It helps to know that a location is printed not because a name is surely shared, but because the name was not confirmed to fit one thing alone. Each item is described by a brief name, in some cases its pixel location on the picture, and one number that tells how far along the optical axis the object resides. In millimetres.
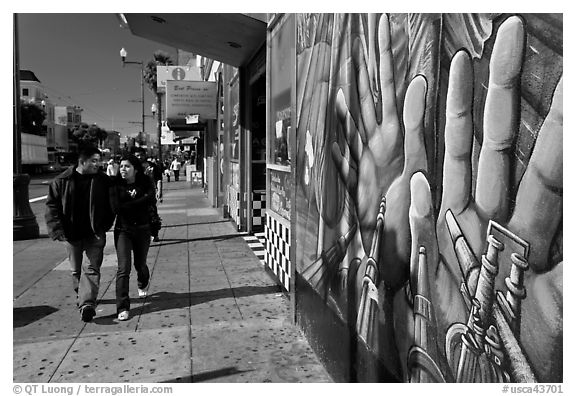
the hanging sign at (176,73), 20328
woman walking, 5104
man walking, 4887
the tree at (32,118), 64875
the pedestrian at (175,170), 33688
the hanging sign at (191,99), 13836
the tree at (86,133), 93438
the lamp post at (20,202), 9914
